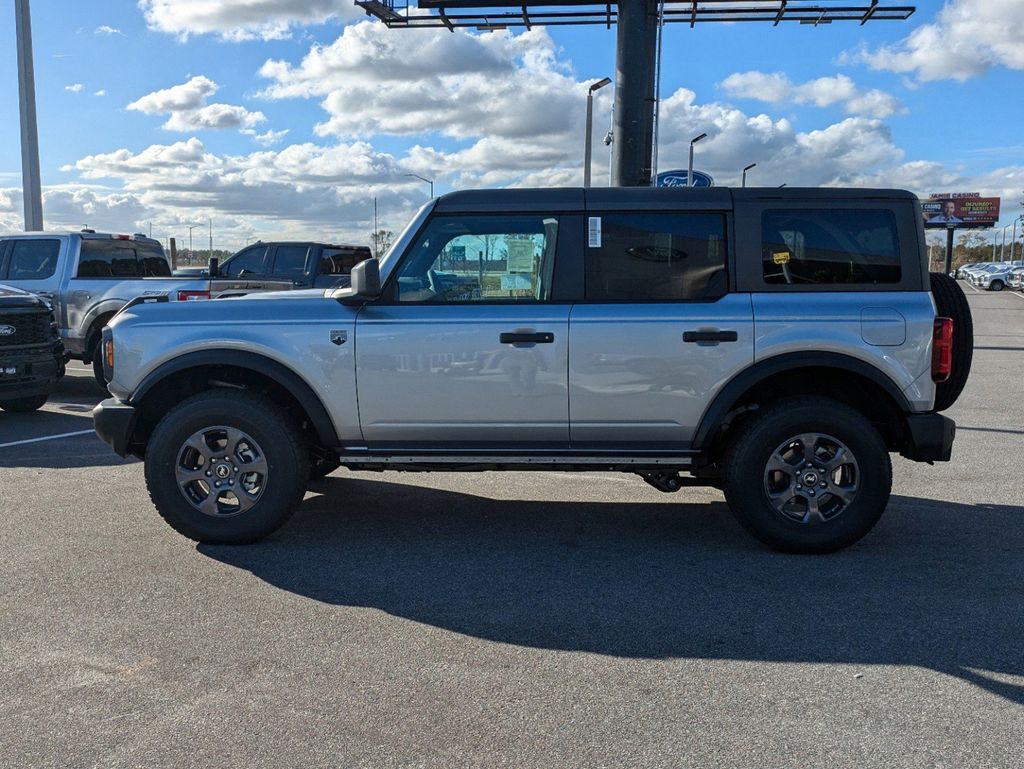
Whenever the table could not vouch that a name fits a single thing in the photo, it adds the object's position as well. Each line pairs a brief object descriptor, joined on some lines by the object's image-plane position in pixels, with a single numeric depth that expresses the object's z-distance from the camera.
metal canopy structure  12.59
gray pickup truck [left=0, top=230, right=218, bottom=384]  11.39
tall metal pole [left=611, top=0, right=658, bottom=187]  12.59
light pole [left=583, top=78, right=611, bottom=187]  22.05
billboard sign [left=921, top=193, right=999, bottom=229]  89.62
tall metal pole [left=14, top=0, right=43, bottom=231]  17.88
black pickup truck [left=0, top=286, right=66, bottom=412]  9.63
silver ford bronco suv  5.17
